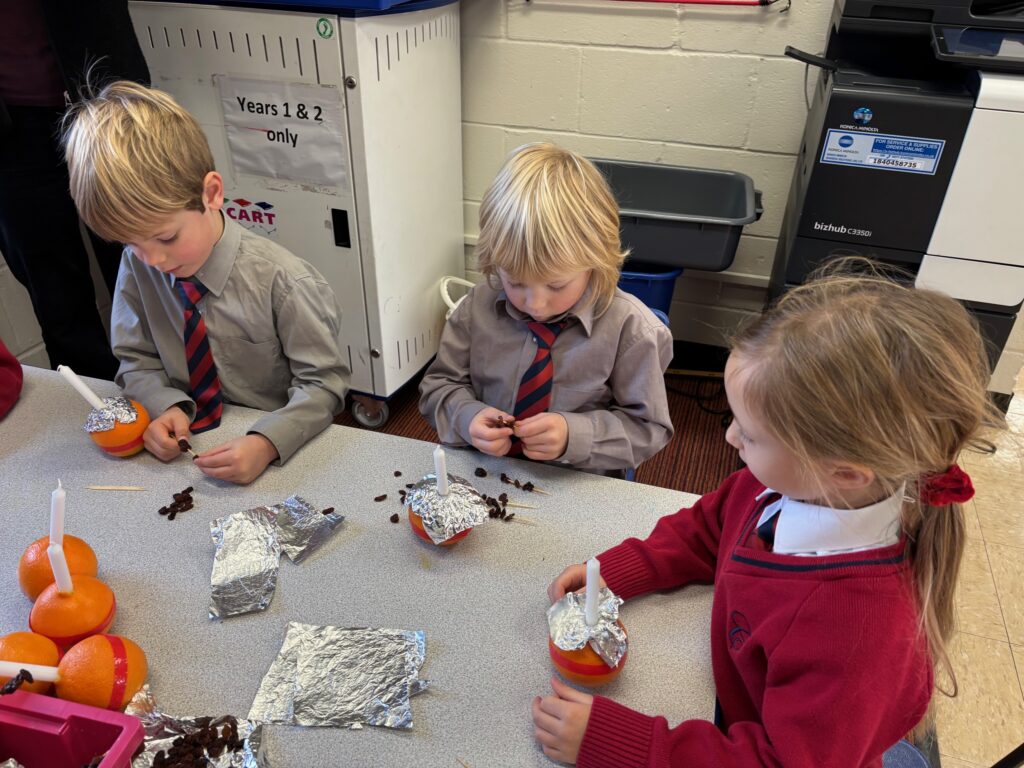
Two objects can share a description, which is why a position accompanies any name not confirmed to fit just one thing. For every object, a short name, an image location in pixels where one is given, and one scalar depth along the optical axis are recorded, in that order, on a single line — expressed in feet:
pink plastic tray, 2.18
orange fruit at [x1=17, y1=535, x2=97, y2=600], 2.72
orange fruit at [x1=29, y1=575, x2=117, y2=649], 2.56
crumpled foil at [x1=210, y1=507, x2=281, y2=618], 2.80
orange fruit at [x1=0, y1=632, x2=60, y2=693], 2.36
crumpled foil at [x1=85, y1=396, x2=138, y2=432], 3.48
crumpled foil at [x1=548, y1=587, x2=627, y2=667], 2.44
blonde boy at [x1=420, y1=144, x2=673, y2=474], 3.59
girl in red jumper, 2.11
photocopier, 5.10
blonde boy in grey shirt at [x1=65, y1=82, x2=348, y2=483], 3.55
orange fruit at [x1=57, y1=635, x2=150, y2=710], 2.37
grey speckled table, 2.42
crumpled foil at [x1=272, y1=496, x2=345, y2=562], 3.04
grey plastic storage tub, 6.65
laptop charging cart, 6.00
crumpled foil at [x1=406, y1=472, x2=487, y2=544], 2.95
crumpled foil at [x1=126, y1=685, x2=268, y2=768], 2.25
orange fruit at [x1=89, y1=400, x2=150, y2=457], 3.47
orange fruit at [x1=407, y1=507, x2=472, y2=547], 3.00
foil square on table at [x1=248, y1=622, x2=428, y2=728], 2.40
